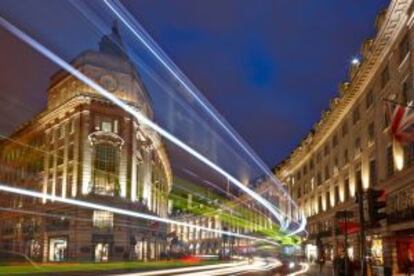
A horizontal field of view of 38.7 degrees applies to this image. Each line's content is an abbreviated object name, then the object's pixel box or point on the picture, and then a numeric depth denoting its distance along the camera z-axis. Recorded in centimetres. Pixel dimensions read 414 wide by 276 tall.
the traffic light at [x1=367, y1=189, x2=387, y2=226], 1469
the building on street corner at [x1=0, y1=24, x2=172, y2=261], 7094
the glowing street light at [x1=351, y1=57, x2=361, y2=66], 5930
